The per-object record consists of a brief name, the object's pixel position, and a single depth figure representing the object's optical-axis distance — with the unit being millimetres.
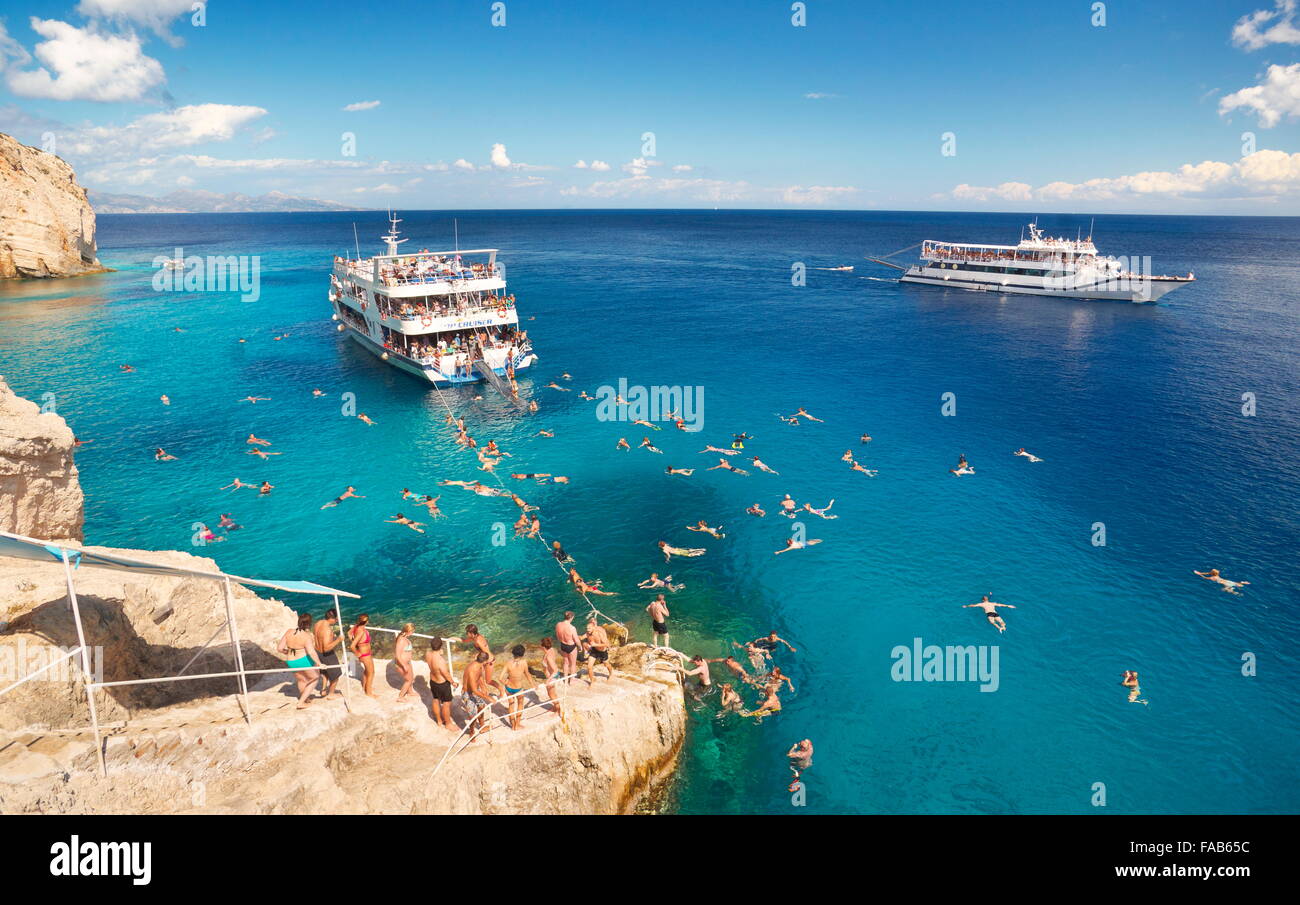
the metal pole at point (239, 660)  9559
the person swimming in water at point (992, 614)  19141
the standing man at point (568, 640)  14078
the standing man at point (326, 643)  11430
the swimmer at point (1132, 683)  16625
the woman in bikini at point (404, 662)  11797
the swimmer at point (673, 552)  22672
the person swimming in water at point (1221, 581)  20578
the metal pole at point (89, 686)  7672
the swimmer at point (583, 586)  20469
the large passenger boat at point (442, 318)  41250
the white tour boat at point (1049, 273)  72562
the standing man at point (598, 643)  15344
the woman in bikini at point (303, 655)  11227
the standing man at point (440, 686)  11391
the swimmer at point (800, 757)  14344
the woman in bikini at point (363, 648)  11391
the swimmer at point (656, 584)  20969
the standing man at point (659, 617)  17781
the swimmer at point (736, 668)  17062
